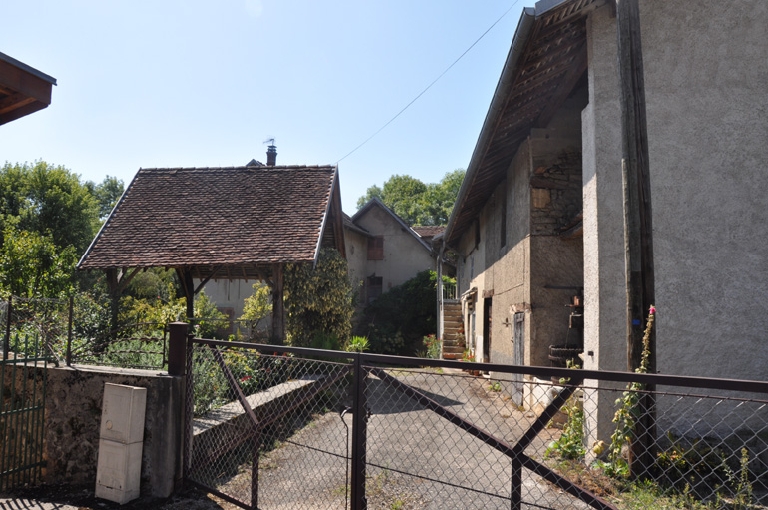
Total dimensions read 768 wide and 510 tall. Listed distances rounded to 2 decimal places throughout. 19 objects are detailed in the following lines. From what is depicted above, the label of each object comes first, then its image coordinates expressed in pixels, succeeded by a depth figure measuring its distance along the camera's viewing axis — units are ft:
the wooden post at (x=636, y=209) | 15.93
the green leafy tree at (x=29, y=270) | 52.90
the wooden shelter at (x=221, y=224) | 35.14
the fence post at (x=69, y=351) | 16.01
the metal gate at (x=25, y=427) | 14.74
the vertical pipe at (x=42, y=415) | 15.30
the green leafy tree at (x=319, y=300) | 37.99
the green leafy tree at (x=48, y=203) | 92.07
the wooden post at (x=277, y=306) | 35.73
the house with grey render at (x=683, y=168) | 18.52
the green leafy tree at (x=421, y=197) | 170.09
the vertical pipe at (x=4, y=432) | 14.51
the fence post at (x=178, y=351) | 14.29
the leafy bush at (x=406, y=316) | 74.84
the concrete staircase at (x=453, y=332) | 57.26
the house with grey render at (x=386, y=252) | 84.89
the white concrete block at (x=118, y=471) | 13.48
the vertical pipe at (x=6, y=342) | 14.67
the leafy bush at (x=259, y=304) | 51.49
